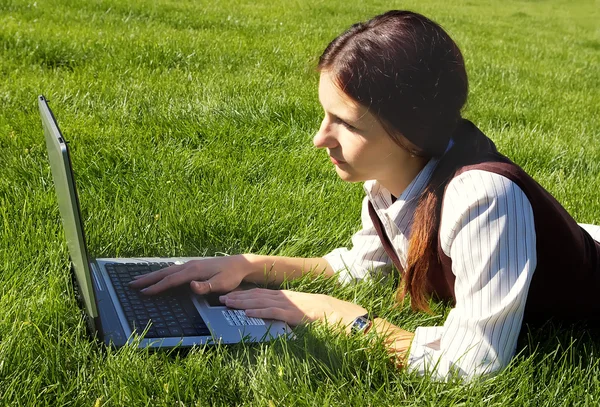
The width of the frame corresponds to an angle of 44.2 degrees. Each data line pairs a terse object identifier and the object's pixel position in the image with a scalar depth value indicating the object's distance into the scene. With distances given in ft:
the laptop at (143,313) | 6.51
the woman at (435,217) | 6.48
